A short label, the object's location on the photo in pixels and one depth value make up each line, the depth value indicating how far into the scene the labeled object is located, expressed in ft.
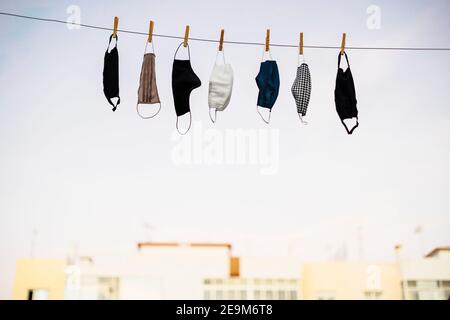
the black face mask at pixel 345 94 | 11.84
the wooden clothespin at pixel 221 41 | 10.94
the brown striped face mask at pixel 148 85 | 11.25
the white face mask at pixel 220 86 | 11.44
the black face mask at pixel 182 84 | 11.64
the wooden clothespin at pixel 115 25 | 10.73
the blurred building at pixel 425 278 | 51.78
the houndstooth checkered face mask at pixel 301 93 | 11.84
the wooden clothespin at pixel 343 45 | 11.19
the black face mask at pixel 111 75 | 11.30
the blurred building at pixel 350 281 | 52.49
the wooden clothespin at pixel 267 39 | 11.20
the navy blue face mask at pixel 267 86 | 11.78
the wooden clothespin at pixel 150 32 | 10.60
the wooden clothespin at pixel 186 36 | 10.99
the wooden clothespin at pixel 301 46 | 11.07
